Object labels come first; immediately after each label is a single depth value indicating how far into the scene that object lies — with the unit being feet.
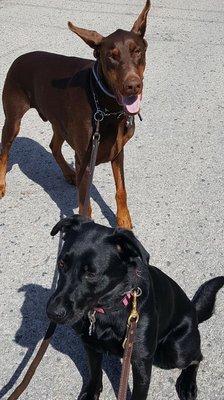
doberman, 10.76
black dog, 7.33
